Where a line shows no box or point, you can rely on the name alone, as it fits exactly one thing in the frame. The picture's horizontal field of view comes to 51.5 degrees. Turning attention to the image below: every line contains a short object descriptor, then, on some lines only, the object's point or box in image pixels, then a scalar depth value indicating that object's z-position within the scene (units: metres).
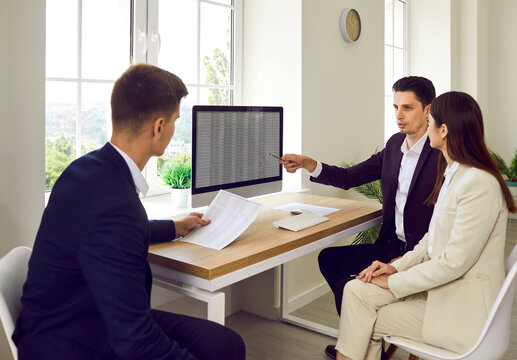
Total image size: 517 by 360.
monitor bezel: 2.12
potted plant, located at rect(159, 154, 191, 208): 2.75
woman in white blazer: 1.64
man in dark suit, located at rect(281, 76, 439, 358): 2.38
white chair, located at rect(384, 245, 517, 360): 1.53
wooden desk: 1.60
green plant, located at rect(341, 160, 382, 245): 3.52
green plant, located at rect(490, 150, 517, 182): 5.79
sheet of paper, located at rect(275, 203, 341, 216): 2.50
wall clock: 3.53
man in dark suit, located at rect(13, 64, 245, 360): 1.15
